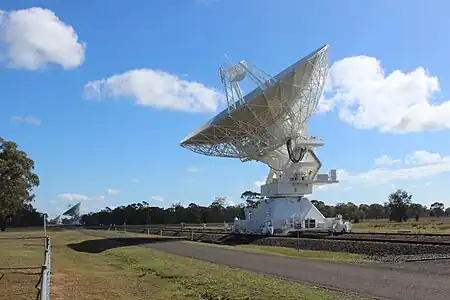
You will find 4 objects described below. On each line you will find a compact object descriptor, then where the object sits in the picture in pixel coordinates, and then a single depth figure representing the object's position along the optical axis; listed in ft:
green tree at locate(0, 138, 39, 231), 238.89
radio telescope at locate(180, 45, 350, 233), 150.61
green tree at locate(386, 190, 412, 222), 380.99
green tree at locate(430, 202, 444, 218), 510.58
